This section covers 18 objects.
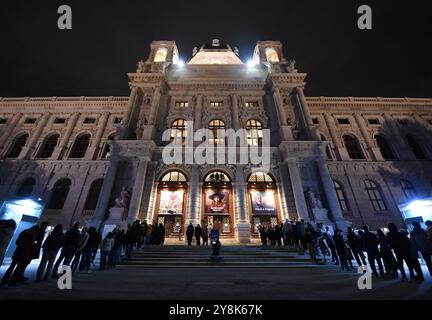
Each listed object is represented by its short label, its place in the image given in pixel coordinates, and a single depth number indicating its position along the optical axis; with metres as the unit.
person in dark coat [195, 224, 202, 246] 12.75
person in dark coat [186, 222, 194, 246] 12.71
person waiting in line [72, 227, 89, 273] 7.05
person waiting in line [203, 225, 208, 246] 12.92
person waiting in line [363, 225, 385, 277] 6.85
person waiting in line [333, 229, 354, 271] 8.01
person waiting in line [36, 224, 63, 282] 6.00
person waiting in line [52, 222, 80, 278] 6.72
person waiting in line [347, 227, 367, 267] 7.85
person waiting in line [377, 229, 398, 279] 6.47
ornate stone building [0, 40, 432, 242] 17.59
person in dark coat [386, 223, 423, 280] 6.11
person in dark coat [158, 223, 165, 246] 13.05
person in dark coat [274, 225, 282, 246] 12.79
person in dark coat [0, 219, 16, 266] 5.48
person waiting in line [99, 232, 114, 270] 8.00
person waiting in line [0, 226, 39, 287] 5.08
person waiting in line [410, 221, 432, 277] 6.02
